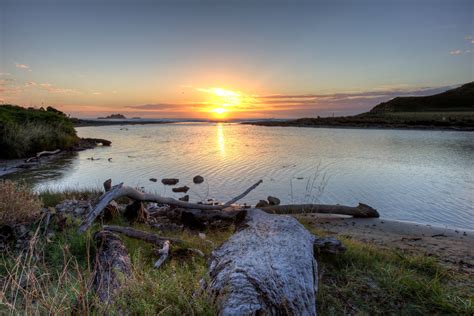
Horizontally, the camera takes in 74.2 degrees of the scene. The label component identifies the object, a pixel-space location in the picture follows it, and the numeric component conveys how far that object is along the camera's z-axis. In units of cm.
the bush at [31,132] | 2178
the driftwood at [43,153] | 2147
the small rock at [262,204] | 1061
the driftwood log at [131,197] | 590
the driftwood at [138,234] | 580
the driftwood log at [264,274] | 295
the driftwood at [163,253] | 471
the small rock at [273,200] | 1091
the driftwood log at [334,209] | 1014
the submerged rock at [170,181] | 1478
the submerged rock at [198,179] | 1515
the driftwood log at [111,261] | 354
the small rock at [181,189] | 1317
